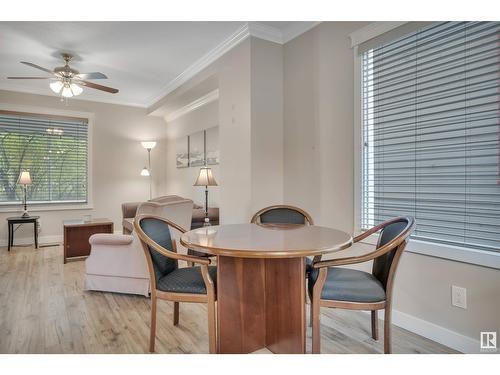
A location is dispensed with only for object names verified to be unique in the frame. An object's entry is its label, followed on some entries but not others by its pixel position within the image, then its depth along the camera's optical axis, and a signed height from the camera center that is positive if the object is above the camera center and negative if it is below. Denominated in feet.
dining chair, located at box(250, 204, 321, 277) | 8.41 -0.80
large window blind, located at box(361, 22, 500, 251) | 6.04 +1.15
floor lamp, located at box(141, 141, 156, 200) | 20.16 +1.24
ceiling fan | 12.36 +4.16
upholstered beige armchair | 9.42 -2.32
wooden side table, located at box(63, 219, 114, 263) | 13.52 -2.08
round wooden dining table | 5.56 -1.95
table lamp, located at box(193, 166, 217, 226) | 13.16 +0.27
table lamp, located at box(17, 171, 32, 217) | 16.08 +0.34
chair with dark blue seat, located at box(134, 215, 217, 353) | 5.69 -1.81
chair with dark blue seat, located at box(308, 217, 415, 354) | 5.34 -1.80
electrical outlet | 6.25 -2.20
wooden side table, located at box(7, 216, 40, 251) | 15.84 -1.80
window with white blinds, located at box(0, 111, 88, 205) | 16.99 +1.65
